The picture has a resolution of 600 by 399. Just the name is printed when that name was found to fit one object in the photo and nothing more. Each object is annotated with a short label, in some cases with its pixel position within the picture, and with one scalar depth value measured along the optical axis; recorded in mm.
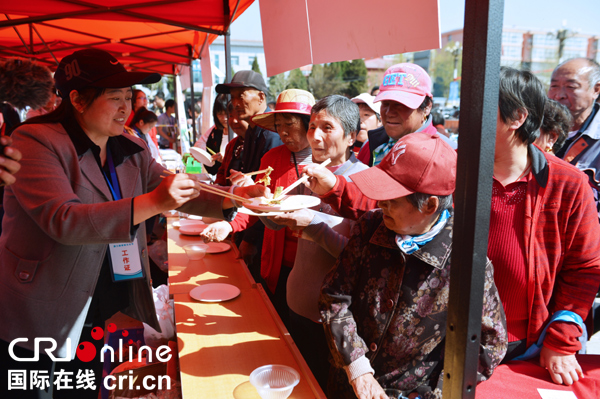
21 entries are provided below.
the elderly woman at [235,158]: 2561
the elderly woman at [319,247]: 1933
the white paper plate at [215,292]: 2059
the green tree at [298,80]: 41094
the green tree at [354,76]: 38031
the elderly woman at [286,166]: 2346
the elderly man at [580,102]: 2691
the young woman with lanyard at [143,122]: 5822
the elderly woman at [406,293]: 1269
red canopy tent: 3973
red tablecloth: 1247
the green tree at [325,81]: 39625
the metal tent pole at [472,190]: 852
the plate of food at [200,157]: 4090
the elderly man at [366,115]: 3947
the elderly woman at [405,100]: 2443
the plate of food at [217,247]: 2814
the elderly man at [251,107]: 2934
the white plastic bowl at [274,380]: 1229
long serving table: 1407
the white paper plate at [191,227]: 3125
